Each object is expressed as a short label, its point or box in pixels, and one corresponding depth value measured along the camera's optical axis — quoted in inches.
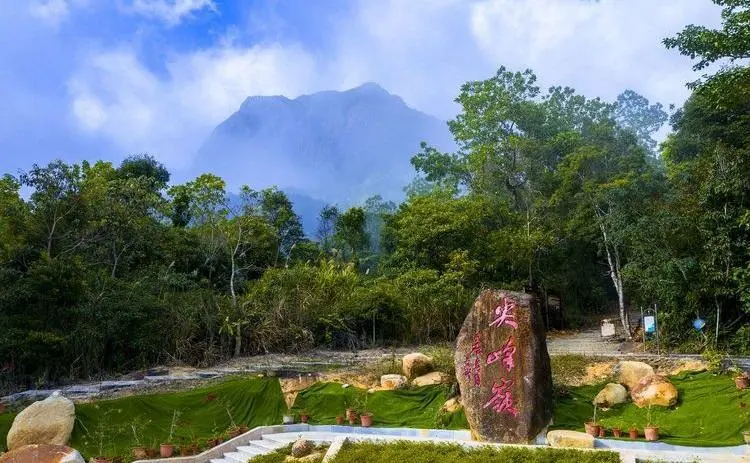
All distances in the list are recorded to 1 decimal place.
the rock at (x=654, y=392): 326.0
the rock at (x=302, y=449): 290.7
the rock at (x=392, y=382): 397.7
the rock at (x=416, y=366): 414.9
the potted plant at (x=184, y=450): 301.3
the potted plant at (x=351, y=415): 349.4
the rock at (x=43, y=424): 300.5
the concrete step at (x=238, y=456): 297.6
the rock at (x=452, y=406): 348.5
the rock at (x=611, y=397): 342.6
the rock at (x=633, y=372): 360.2
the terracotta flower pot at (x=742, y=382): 319.1
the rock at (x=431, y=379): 387.2
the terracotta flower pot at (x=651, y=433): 276.8
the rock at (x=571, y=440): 256.1
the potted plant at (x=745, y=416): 259.3
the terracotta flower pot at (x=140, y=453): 289.6
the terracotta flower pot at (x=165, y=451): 295.9
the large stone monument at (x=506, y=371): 268.7
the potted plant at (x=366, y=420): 339.9
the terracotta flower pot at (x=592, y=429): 292.0
